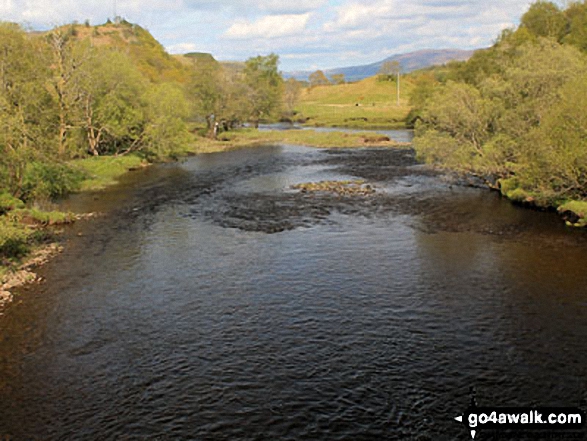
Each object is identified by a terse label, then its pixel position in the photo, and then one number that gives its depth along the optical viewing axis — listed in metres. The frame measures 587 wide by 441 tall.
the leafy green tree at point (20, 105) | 40.28
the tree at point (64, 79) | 60.38
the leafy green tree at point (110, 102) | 68.81
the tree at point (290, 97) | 184.76
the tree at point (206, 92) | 112.81
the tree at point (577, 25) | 86.81
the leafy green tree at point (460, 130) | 53.31
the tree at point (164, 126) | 74.06
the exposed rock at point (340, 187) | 55.34
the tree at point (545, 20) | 100.94
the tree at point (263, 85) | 137.75
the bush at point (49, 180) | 46.91
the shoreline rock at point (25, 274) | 27.87
